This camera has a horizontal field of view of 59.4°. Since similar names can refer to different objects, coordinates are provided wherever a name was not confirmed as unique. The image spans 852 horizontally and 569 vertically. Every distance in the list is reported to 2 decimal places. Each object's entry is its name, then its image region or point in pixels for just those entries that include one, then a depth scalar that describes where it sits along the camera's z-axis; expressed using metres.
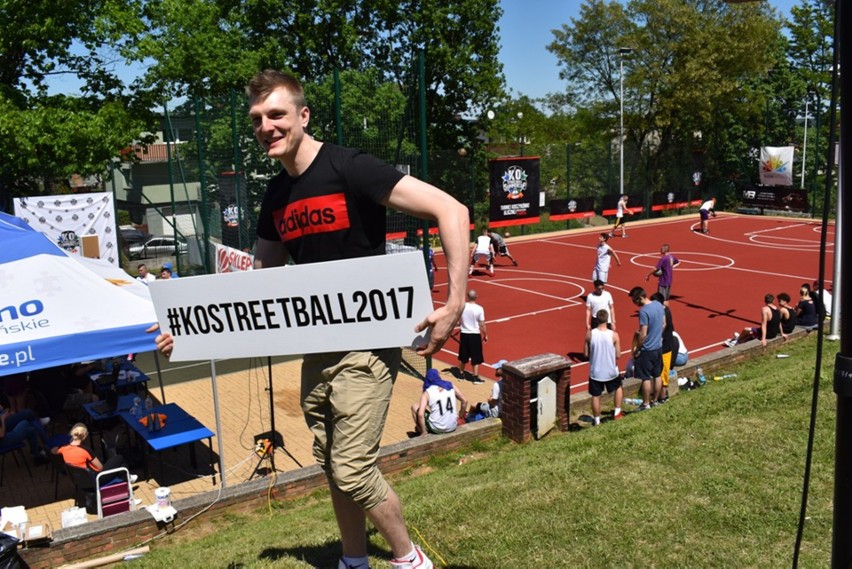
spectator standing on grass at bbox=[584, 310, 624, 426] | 11.45
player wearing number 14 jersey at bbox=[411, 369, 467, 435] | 10.89
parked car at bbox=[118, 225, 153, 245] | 33.62
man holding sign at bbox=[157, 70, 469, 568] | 3.17
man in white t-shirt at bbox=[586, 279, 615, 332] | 15.17
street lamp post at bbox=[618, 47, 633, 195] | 41.62
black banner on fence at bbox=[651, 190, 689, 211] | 45.15
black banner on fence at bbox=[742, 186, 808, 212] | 44.00
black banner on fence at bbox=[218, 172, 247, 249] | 18.08
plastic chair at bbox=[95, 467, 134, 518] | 9.05
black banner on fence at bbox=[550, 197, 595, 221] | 39.75
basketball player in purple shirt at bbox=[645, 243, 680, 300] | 19.64
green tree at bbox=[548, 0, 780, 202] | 48.66
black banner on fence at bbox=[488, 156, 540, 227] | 35.47
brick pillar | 10.63
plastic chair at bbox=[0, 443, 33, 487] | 10.72
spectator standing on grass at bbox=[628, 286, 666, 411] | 11.81
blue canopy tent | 8.37
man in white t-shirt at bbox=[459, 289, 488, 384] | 14.77
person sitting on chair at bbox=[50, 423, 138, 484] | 9.59
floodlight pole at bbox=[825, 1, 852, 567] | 2.26
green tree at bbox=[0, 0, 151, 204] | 21.84
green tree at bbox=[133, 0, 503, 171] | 33.75
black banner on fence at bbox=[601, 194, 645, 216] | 42.22
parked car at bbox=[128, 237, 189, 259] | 30.48
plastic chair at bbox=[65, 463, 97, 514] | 9.64
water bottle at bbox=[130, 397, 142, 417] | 11.07
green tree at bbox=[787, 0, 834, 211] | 53.25
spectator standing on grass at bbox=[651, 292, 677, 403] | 12.29
